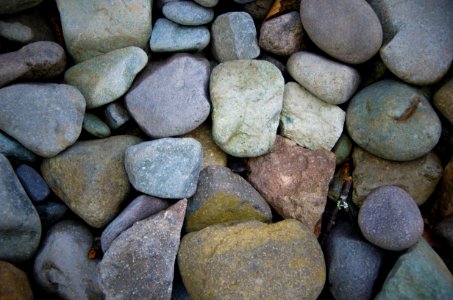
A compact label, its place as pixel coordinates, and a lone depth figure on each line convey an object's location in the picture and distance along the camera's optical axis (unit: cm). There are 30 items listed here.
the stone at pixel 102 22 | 43
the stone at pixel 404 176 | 43
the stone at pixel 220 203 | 41
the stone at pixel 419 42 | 41
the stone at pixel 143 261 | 38
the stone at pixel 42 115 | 39
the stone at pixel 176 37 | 43
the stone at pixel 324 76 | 43
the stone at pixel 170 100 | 42
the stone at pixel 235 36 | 44
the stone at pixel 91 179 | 40
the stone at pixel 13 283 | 35
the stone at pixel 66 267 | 39
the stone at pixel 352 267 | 40
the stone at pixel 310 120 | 44
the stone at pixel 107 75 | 42
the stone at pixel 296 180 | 43
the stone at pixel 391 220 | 40
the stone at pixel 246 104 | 42
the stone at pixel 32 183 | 40
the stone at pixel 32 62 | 40
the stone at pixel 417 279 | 38
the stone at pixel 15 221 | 36
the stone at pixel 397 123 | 41
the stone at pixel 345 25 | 41
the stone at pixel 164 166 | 39
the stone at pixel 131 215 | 39
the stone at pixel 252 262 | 37
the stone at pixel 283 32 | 44
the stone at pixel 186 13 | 43
